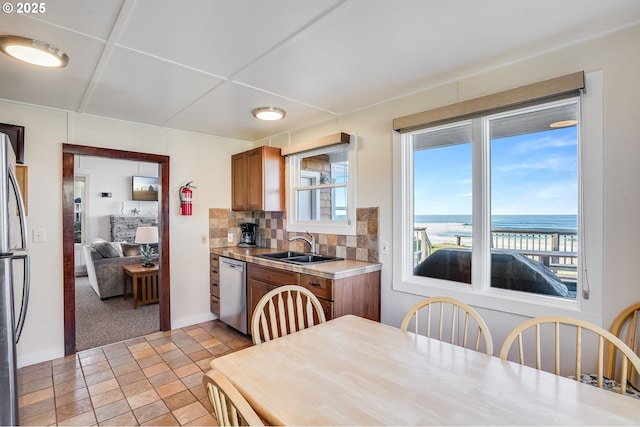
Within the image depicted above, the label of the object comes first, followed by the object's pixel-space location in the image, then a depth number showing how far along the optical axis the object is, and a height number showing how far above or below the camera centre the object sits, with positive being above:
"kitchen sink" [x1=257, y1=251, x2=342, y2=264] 3.19 -0.47
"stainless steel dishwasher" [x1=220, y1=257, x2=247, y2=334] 3.28 -0.88
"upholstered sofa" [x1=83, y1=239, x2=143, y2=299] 4.68 -0.80
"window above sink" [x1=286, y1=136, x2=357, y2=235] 3.02 +0.25
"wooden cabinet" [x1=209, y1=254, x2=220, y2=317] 3.71 -0.85
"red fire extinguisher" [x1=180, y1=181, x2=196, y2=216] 3.58 +0.15
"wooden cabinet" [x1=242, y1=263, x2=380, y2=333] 2.38 -0.63
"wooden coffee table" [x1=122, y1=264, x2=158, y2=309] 4.36 -1.00
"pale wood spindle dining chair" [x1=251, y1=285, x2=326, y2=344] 1.57 -0.54
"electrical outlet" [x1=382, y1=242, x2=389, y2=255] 2.71 -0.31
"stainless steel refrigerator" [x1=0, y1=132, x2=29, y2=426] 1.50 -0.40
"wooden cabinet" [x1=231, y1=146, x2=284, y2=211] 3.54 +0.39
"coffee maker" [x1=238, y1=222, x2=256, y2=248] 4.09 -0.29
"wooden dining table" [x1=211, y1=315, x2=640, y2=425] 0.91 -0.60
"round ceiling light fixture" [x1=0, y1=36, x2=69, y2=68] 1.68 +0.93
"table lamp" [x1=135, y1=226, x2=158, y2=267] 4.69 -0.37
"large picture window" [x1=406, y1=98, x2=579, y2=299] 1.92 +0.09
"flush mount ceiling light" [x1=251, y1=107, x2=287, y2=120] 2.88 +0.93
